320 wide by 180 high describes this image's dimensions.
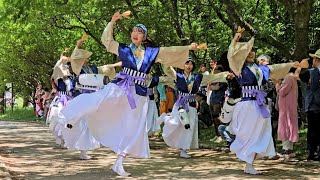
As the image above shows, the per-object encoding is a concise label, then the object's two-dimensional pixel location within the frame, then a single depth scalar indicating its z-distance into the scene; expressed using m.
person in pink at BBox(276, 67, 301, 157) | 10.11
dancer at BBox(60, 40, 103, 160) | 9.41
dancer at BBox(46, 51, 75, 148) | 10.73
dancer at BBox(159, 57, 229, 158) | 10.10
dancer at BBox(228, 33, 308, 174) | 7.77
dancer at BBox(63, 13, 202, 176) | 7.50
